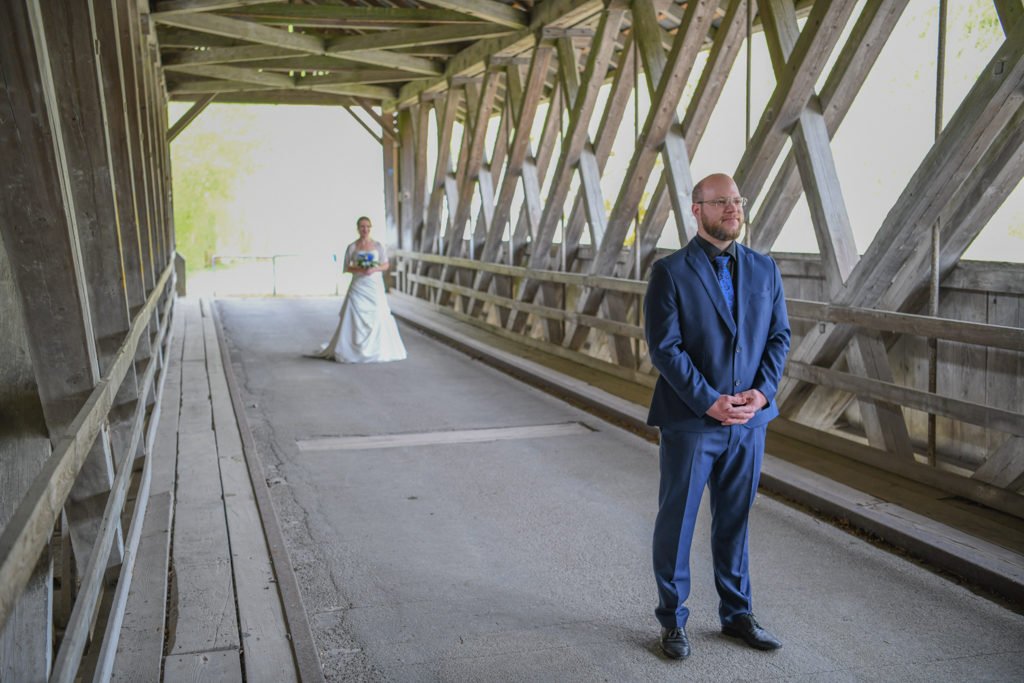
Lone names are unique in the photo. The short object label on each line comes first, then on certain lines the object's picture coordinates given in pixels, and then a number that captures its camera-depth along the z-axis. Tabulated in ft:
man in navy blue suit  11.55
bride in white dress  38.22
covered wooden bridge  9.37
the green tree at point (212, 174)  160.25
